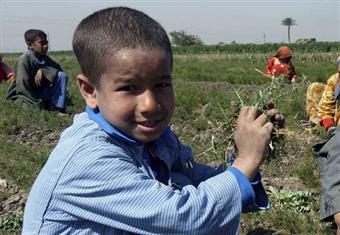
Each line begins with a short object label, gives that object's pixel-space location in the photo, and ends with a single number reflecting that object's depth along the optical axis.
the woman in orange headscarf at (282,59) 9.03
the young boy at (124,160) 1.39
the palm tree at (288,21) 78.75
